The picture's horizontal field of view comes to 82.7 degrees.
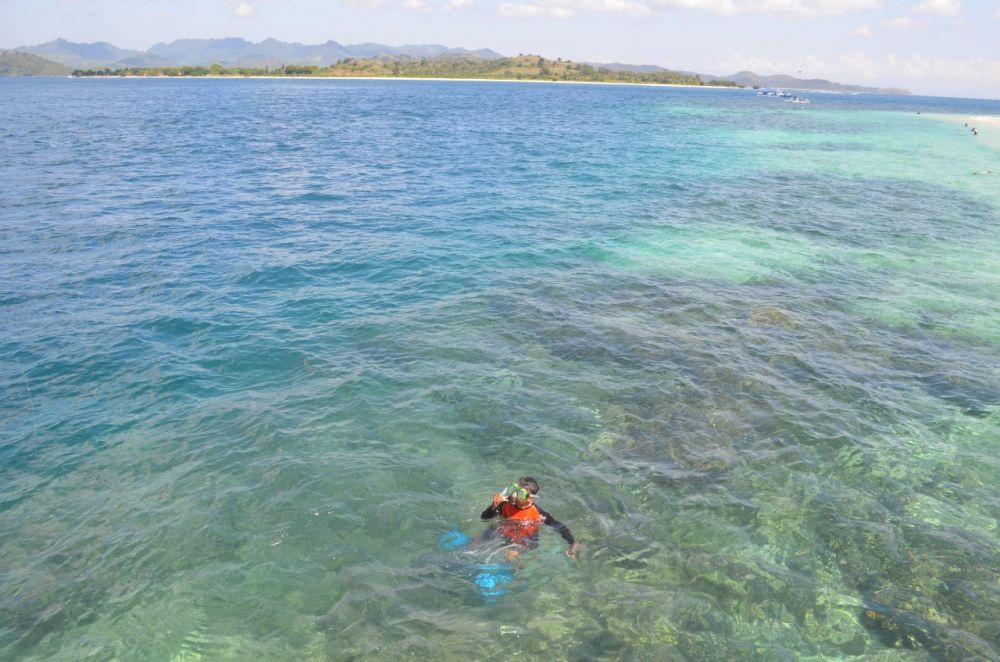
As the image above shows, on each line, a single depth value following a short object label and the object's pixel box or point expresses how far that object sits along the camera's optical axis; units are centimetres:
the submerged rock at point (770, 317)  2139
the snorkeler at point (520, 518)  1146
